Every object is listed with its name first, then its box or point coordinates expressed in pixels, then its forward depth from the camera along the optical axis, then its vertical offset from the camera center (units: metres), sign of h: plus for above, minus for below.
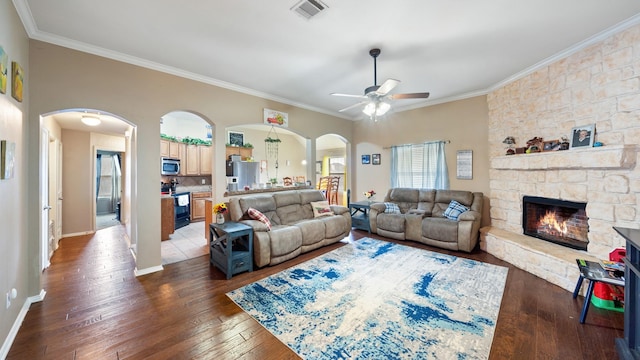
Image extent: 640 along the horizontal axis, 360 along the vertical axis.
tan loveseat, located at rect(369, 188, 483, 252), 3.98 -0.75
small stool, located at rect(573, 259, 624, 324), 2.13 -0.91
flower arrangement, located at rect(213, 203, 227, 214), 3.68 -0.47
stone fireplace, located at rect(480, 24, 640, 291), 2.59 +0.31
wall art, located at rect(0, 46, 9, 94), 1.76 +0.83
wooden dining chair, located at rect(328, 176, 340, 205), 8.47 -0.42
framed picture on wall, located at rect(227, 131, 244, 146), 7.64 +1.34
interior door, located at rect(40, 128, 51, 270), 2.62 -0.27
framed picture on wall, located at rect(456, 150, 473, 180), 4.76 +0.29
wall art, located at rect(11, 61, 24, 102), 2.05 +0.89
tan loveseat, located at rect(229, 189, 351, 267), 3.40 -0.77
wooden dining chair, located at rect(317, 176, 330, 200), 8.47 -0.19
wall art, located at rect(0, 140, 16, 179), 1.79 +0.17
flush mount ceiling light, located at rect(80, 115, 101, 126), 4.36 +1.09
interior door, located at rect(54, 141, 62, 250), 4.59 -0.31
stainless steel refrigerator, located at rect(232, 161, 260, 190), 7.00 +0.22
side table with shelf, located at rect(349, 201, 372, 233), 5.29 -0.87
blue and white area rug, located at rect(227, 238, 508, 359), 1.88 -1.30
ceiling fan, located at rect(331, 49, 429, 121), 2.97 +1.10
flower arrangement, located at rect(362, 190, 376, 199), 5.99 -0.38
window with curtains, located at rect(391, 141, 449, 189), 5.11 +0.29
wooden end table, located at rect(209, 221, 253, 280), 3.12 -0.99
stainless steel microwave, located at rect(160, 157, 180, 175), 6.15 +0.34
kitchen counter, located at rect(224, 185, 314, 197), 4.19 -0.22
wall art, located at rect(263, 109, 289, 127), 4.59 +1.22
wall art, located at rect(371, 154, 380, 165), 6.17 +0.52
